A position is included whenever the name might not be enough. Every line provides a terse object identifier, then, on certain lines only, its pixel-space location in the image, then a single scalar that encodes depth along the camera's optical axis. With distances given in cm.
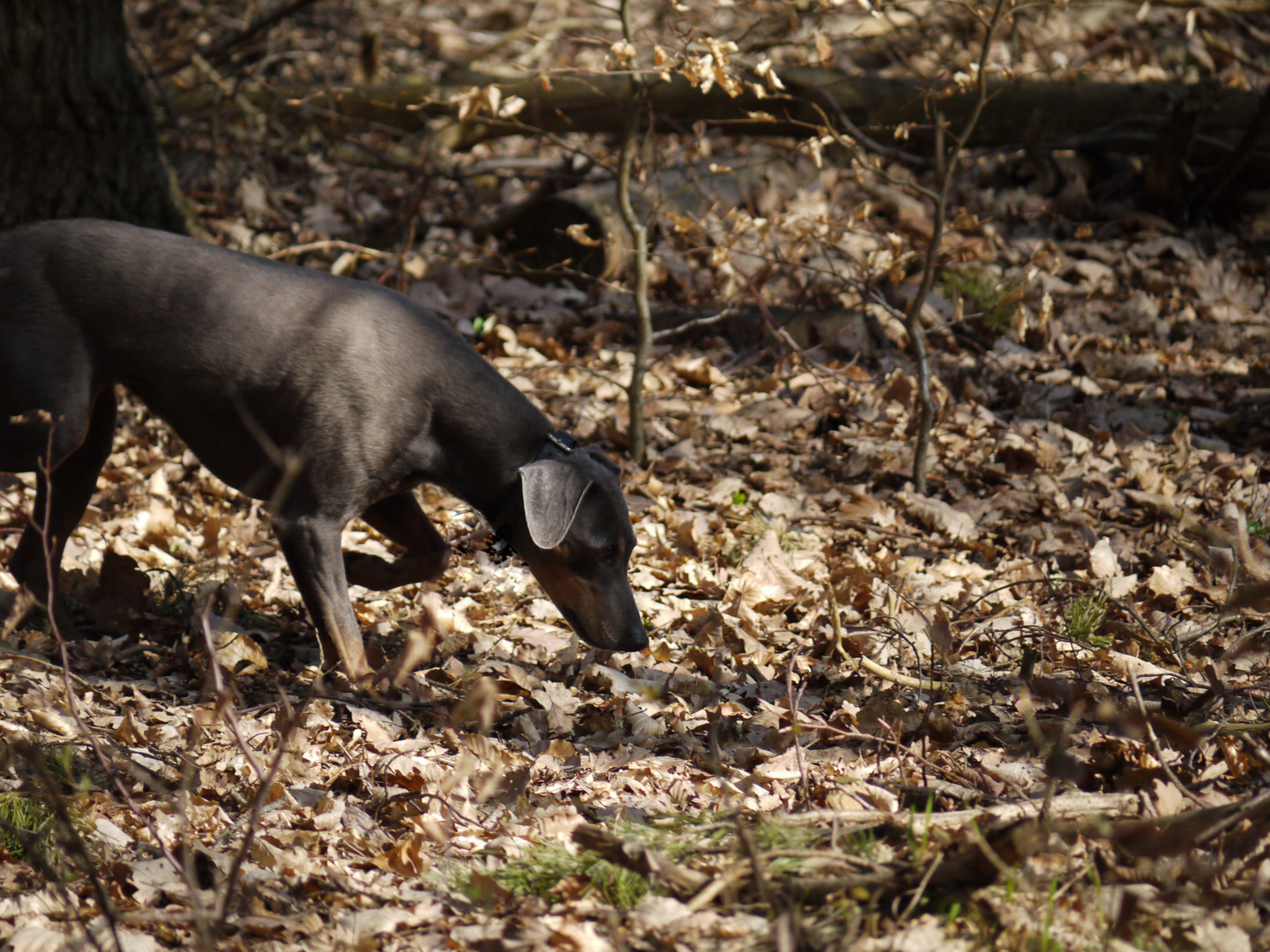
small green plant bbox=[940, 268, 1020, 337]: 1554
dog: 867
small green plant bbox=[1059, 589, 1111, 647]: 896
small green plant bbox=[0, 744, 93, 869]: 603
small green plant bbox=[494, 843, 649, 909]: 546
